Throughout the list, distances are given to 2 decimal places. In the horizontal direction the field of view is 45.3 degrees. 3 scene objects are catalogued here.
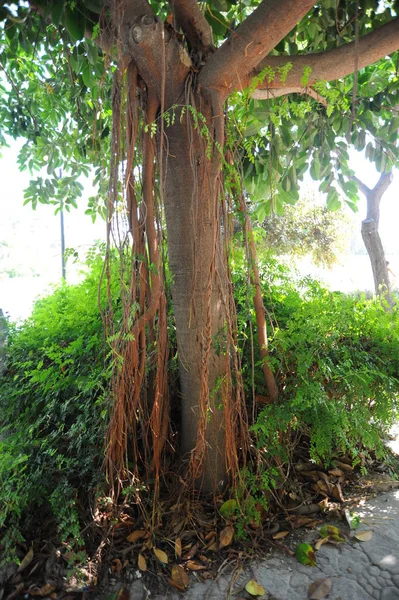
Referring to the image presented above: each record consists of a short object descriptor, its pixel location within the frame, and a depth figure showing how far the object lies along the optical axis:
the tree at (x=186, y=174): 2.25
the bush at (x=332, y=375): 2.36
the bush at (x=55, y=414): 2.26
